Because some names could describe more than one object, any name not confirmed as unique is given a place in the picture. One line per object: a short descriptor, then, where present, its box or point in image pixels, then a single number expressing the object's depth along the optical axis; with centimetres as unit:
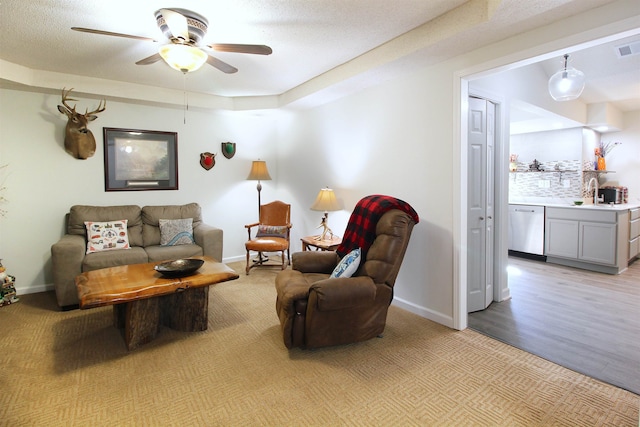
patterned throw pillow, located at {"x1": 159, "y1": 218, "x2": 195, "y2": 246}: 418
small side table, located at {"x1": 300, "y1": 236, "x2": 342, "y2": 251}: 380
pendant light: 305
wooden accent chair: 438
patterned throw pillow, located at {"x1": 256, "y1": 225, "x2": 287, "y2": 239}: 477
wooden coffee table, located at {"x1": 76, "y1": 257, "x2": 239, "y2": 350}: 239
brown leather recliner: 238
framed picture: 427
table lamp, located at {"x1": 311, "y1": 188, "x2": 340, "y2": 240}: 393
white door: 316
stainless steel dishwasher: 516
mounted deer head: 382
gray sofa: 330
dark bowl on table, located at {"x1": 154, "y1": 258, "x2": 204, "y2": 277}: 269
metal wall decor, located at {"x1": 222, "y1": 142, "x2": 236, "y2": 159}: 507
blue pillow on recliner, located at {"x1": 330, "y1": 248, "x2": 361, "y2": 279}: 262
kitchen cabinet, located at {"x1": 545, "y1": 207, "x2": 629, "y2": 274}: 445
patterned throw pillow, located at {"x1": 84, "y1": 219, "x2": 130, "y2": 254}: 374
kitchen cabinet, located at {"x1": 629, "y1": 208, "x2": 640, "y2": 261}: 471
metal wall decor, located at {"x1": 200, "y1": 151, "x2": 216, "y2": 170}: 491
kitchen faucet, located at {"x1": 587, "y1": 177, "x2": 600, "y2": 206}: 539
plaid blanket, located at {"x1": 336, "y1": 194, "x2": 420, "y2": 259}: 279
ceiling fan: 229
